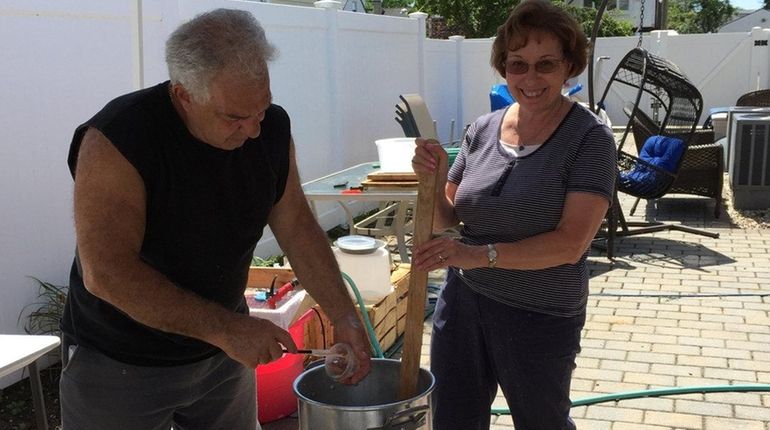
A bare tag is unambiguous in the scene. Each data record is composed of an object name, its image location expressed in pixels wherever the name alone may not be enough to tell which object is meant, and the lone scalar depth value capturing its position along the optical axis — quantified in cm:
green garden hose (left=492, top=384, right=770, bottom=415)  404
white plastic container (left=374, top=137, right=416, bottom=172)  556
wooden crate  421
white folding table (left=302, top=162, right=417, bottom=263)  531
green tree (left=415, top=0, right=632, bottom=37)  2325
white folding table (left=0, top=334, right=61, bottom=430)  242
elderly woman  226
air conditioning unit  845
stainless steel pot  185
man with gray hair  169
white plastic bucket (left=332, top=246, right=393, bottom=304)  453
